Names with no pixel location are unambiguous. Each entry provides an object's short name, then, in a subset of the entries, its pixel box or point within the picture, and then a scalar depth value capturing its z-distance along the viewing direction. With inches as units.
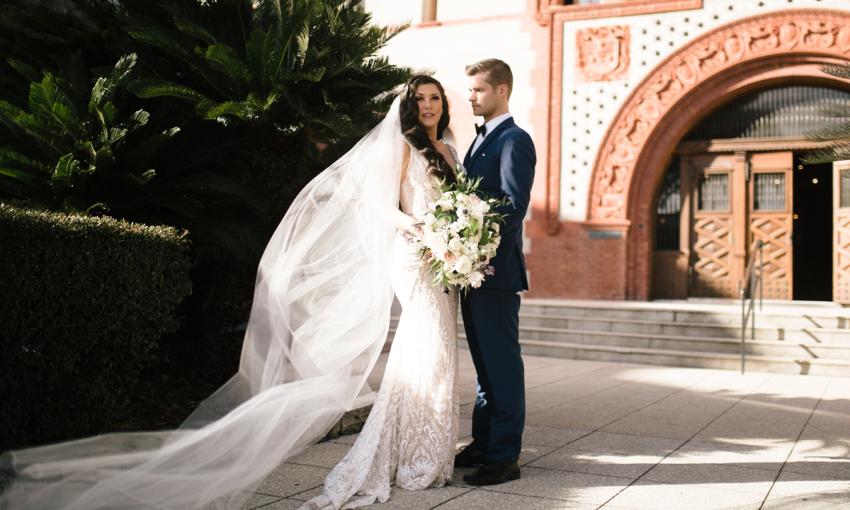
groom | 165.0
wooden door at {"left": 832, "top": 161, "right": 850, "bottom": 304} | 511.2
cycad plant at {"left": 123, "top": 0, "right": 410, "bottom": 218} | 225.0
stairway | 392.5
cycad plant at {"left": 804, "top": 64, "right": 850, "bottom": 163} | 203.8
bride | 145.5
